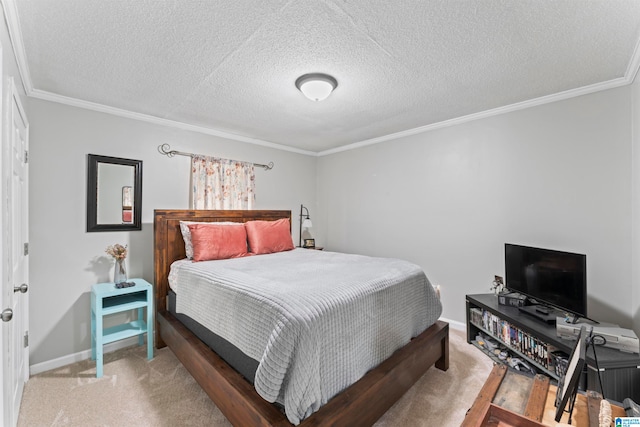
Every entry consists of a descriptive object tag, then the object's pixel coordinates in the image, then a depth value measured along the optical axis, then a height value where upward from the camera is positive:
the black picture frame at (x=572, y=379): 0.99 -0.60
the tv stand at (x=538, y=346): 1.83 -1.01
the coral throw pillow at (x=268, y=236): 3.46 -0.28
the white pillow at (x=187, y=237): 3.07 -0.25
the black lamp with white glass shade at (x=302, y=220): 4.73 -0.10
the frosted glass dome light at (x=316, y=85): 2.27 +1.03
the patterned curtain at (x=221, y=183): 3.58 +0.40
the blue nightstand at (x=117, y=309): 2.48 -0.85
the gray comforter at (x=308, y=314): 1.49 -0.65
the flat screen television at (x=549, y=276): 2.20 -0.53
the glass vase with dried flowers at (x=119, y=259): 2.79 -0.44
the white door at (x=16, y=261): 1.57 -0.32
